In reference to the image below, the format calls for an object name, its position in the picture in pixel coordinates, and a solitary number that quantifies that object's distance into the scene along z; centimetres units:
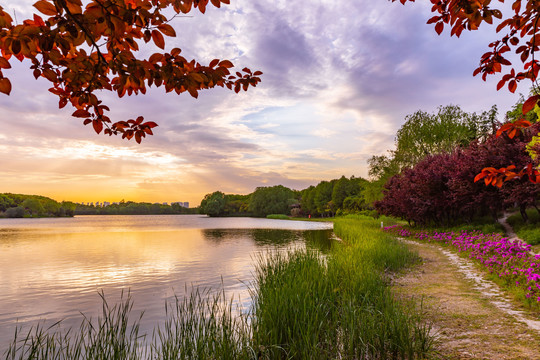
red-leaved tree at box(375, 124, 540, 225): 1288
